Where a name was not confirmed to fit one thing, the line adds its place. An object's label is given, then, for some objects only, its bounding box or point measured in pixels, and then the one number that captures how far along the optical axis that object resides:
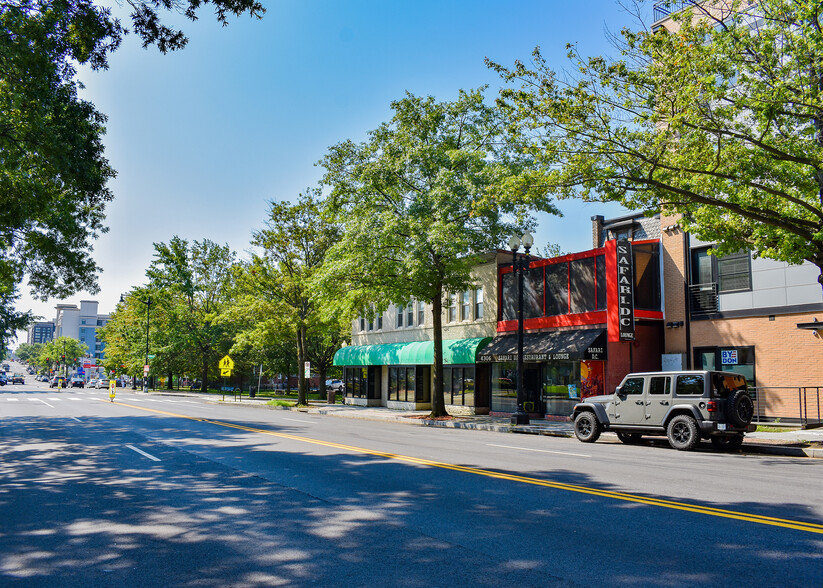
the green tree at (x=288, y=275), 35.62
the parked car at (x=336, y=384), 64.51
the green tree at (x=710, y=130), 13.53
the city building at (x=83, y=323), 191.38
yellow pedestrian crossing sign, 40.63
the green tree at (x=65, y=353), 137.62
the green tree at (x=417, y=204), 24.17
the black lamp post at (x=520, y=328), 21.55
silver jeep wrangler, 14.13
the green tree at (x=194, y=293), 61.88
